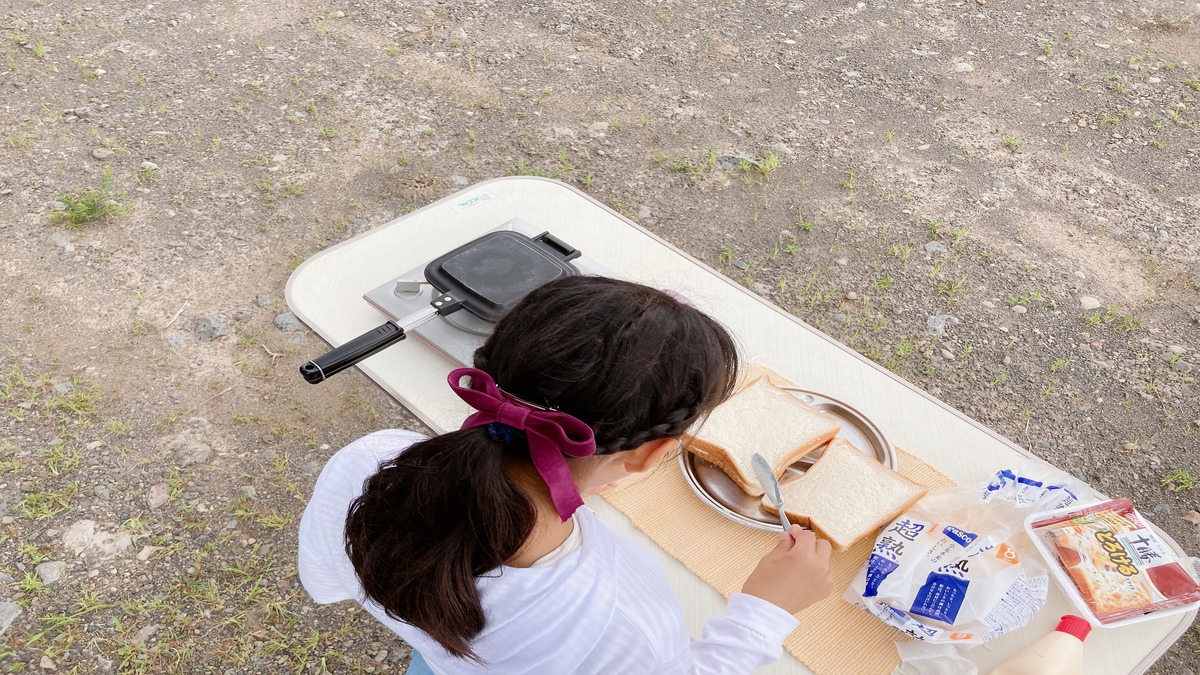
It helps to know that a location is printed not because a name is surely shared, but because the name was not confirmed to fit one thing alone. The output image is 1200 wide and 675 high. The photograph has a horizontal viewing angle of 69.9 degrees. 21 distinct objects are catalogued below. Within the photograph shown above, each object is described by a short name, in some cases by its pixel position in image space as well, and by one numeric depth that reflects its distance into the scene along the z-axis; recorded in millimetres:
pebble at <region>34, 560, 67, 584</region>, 2025
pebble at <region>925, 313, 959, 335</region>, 2811
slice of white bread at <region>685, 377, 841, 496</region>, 1343
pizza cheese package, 1141
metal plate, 1300
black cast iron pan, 1419
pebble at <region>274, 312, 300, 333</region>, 2674
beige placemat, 1135
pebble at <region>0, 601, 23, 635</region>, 1932
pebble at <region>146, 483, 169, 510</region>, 2199
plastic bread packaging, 1101
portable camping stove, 1465
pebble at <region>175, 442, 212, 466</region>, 2303
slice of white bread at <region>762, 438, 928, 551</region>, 1264
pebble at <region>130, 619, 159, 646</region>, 1933
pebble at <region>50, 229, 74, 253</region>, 2859
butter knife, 1225
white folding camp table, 1165
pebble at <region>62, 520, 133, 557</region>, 2096
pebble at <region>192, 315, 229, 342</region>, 2625
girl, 879
